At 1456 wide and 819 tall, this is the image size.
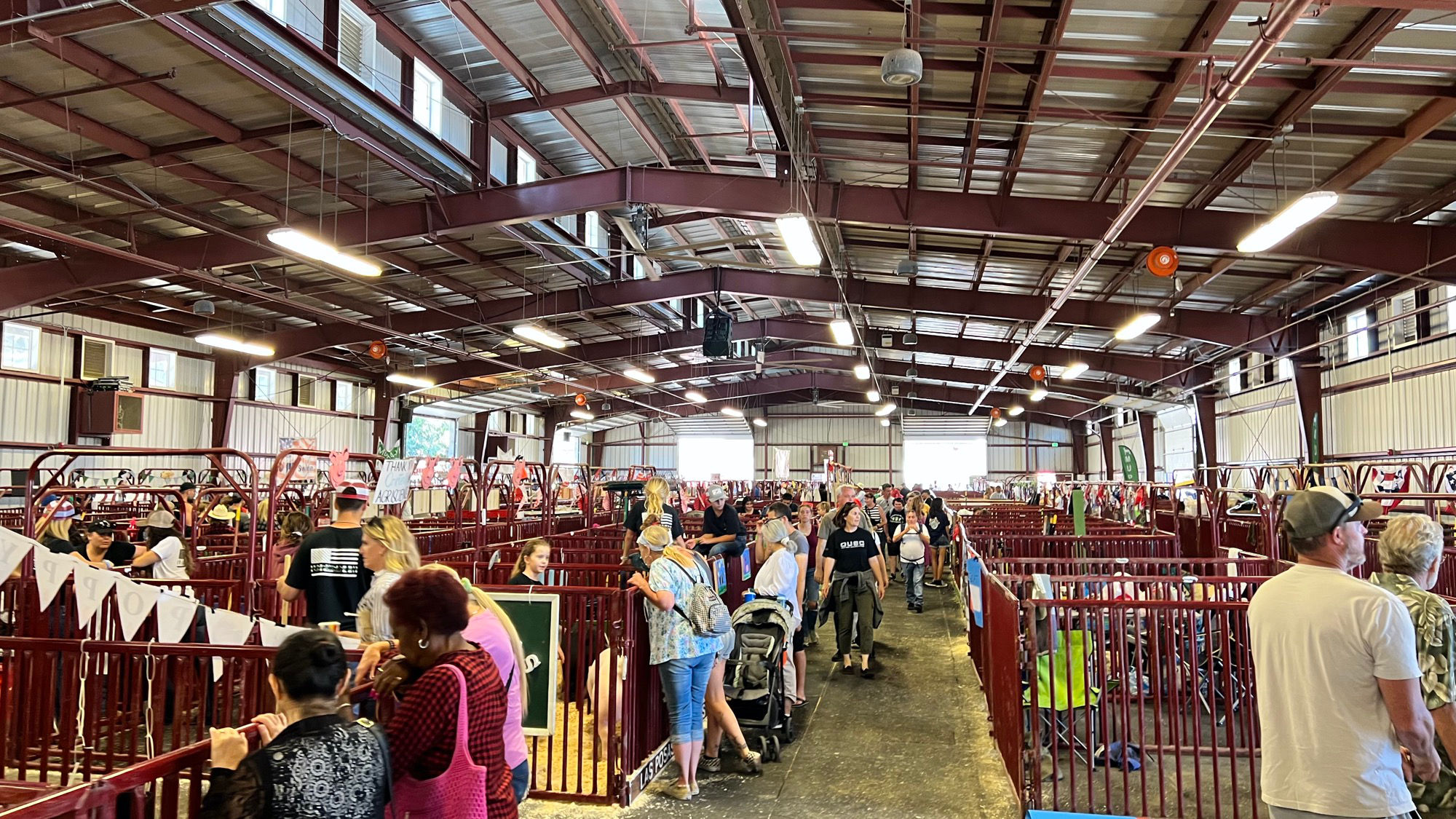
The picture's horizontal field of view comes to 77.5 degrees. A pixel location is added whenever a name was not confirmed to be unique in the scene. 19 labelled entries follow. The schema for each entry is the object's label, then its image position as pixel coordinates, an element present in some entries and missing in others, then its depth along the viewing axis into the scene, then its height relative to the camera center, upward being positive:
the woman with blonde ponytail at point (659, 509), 7.93 -0.27
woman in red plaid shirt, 2.76 -0.64
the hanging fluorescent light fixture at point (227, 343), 16.53 +2.58
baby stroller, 6.39 -1.37
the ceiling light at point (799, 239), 9.56 +2.62
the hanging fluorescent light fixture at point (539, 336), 16.70 +2.69
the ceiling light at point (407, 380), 24.09 +2.72
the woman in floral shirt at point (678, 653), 5.58 -1.07
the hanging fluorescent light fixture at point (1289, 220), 8.36 +2.56
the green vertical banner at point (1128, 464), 14.95 +0.26
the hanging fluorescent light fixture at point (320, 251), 10.27 +2.71
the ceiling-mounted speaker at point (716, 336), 18.17 +2.88
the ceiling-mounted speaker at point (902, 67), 7.23 +3.29
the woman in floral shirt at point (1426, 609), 3.21 -0.47
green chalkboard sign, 5.23 -0.98
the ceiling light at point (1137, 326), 14.13 +2.47
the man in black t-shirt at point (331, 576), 5.01 -0.53
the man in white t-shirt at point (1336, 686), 2.65 -0.62
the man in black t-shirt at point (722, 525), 9.39 -0.48
